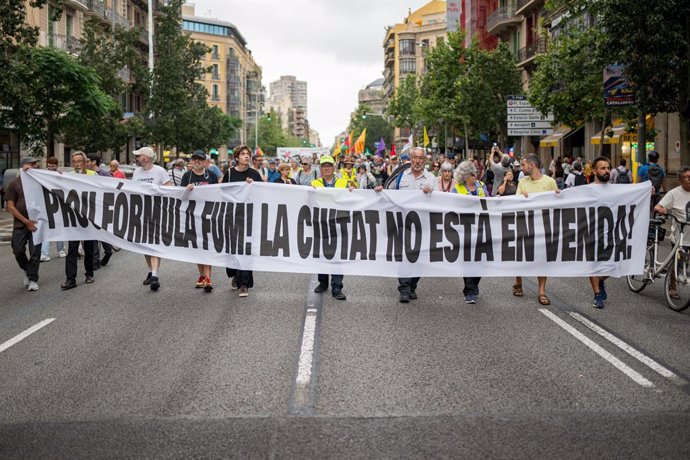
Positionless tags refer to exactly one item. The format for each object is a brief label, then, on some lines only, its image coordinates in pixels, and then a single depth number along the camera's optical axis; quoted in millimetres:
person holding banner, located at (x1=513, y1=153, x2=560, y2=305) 10227
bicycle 9625
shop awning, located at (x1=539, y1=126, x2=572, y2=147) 45206
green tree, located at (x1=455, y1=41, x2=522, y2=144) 51906
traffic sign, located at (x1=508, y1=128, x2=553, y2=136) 38000
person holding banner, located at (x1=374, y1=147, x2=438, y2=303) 10289
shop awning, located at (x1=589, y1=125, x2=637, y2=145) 30109
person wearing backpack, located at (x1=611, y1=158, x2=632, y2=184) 21516
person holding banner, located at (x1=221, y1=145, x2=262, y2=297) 10938
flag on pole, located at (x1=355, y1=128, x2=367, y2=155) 49134
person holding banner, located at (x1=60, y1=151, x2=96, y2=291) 11478
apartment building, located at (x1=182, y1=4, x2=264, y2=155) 122312
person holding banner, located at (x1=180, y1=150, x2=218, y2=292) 11312
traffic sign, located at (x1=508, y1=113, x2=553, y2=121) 37688
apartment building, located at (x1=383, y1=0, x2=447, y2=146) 141500
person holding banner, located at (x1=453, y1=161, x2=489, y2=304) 10500
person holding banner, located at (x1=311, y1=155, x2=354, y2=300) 10570
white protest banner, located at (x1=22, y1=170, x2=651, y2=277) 10172
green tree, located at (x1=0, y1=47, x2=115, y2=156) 26547
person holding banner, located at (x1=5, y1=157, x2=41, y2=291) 11328
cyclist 9680
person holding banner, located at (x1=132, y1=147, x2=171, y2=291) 11344
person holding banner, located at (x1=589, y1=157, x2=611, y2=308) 10000
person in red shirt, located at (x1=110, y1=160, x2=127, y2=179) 16266
